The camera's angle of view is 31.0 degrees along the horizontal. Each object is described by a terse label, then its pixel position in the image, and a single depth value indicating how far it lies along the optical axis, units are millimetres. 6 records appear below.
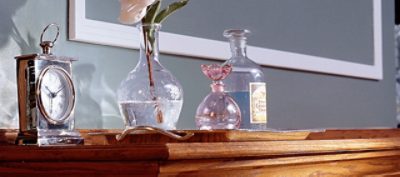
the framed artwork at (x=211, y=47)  1246
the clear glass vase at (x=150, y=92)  1133
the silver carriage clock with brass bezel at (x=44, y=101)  1007
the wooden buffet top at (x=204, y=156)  817
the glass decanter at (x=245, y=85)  1260
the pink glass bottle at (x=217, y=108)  1156
